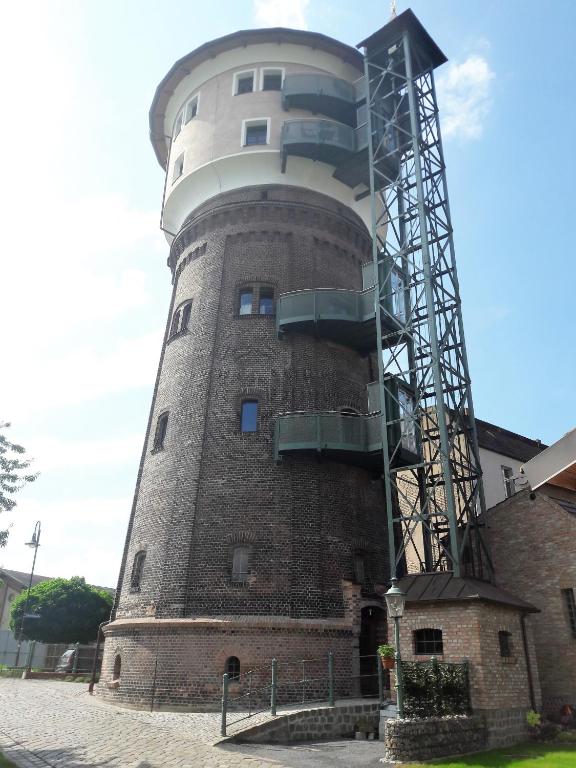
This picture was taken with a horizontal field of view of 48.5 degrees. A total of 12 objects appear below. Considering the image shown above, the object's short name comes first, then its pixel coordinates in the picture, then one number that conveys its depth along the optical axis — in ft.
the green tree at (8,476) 48.83
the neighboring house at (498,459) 88.17
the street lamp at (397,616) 36.70
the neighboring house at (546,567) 51.42
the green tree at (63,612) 115.65
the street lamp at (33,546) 115.96
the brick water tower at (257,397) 53.06
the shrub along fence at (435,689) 38.29
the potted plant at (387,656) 42.75
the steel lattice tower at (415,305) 54.95
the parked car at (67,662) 99.25
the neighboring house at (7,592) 202.69
